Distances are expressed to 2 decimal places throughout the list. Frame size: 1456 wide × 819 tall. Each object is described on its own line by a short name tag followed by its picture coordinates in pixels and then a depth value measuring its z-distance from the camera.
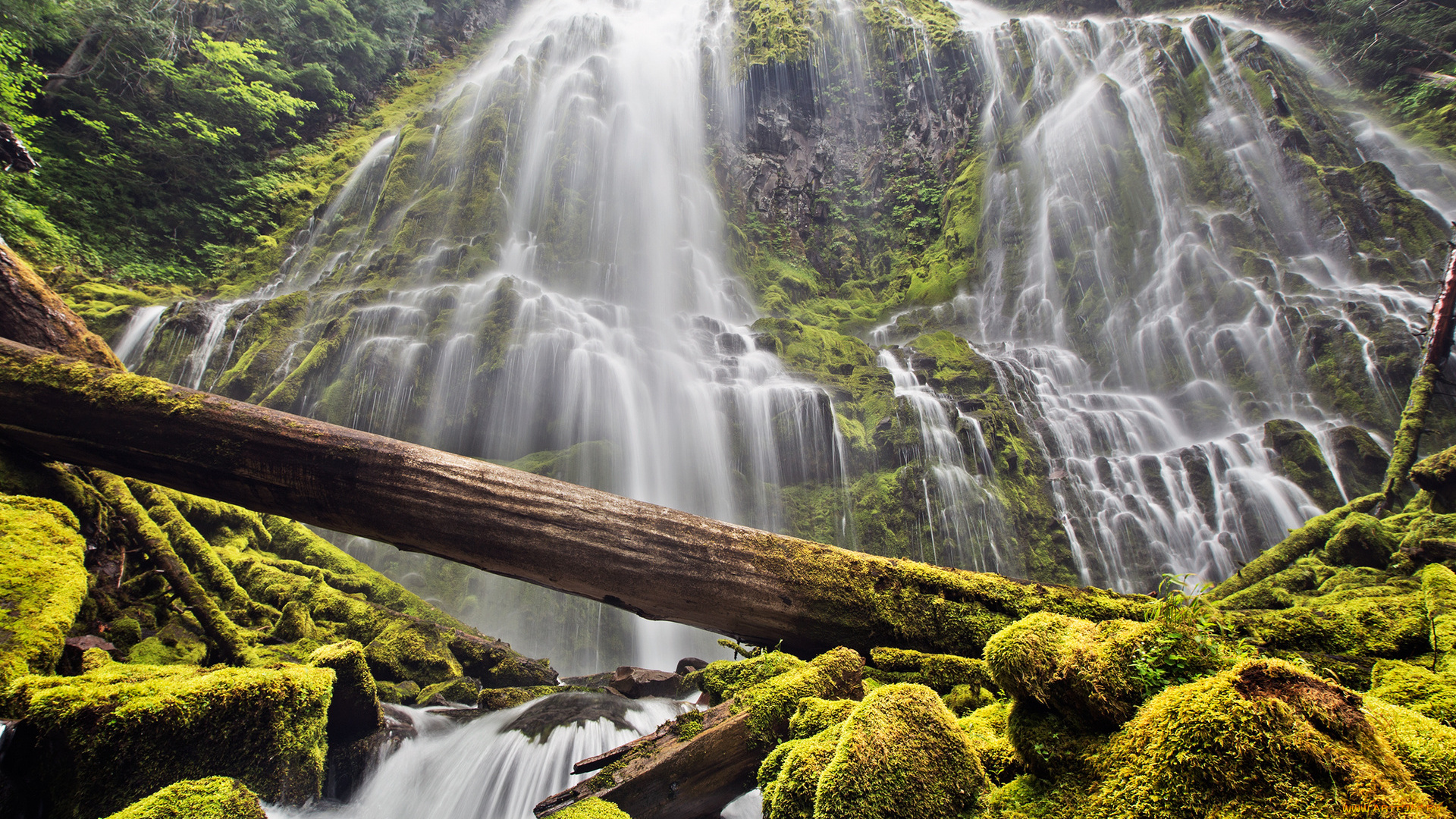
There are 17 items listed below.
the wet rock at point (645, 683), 5.60
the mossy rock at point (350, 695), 3.94
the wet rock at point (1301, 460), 11.45
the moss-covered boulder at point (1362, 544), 5.45
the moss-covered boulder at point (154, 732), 2.28
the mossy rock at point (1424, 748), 1.09
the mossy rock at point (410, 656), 5.40
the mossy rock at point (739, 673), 2.95
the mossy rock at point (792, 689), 2.47
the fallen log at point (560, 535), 3.09
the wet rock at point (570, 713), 4.61
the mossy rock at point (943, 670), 2.83
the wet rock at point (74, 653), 3.05
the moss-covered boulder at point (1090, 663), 1.42
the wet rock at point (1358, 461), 11.38
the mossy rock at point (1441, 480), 5.91
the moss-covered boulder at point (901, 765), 1.51
